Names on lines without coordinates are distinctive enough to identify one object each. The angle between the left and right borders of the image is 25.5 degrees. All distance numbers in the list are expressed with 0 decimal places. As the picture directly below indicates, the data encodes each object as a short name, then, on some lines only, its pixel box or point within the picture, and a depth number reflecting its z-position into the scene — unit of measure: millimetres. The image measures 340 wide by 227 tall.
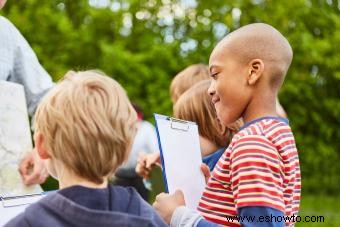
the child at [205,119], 3279
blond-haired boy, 2025
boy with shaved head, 2373
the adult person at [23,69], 3406
